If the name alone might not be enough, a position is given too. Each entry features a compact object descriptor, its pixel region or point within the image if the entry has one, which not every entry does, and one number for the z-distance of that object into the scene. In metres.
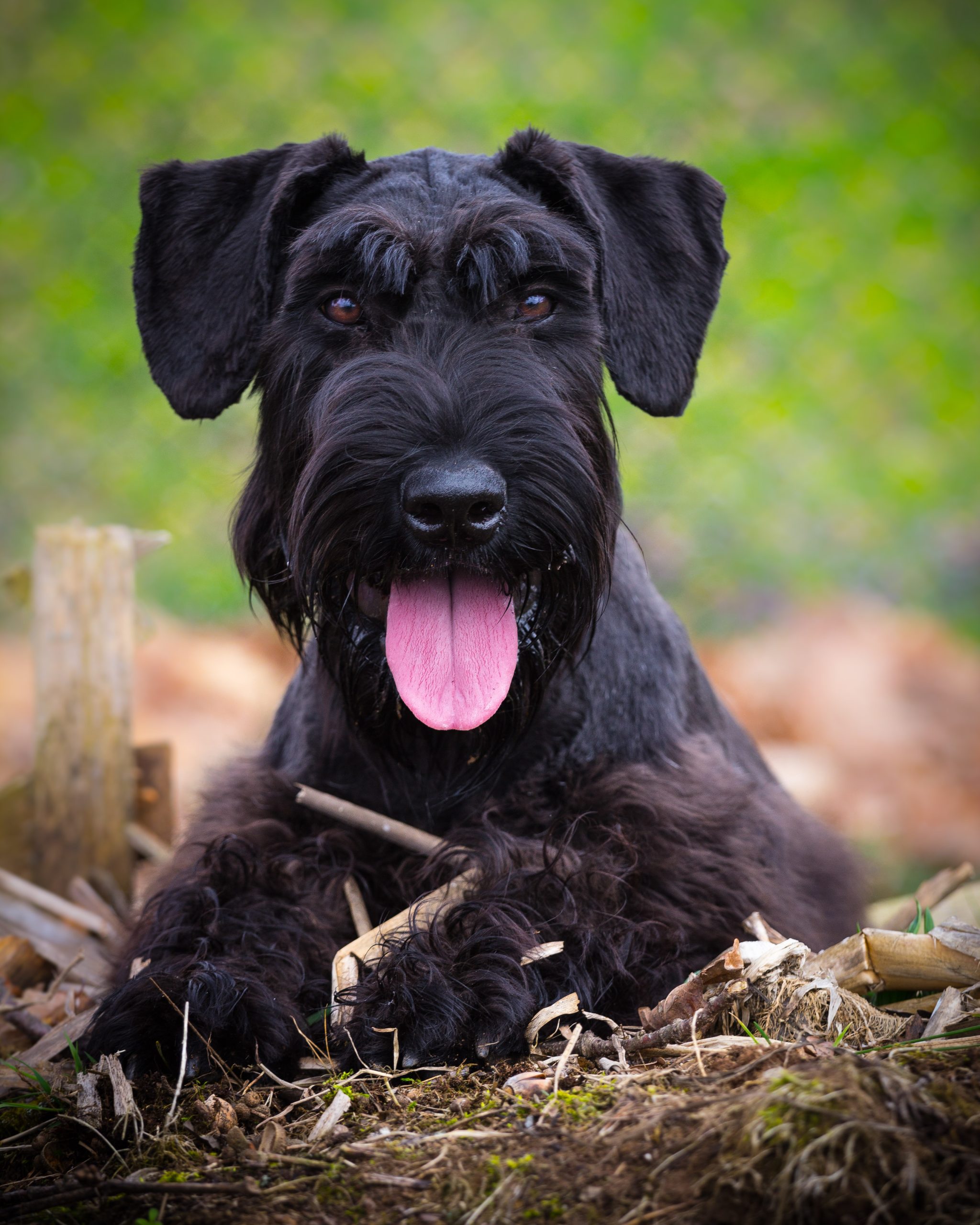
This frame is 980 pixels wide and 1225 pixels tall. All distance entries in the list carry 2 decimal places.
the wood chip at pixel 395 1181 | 1.76
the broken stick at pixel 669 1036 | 2.16
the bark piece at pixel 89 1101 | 2.05
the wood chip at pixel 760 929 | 2.58
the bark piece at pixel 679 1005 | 2.28
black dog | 2.38
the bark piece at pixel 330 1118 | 1.95
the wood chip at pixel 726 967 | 2.23
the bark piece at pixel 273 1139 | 1.92
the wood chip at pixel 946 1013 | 2.21
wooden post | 4.06
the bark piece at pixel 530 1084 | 2.03
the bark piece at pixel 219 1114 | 2.02
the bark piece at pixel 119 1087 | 2.04
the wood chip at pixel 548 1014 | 2.26
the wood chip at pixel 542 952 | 2.40
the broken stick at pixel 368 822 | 2.88
